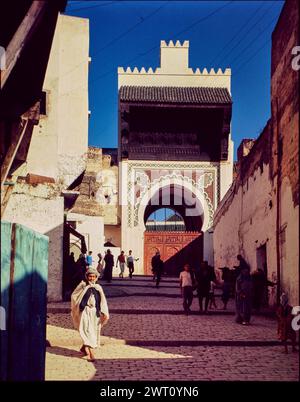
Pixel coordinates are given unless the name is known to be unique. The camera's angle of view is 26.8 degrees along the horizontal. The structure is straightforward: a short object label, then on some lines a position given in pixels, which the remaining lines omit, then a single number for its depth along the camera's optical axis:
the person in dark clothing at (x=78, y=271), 15.17
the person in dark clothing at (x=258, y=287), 12.65
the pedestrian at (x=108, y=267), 19.95
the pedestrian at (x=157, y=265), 18.36
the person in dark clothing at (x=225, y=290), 13.05
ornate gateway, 26.38
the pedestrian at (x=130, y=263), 23.03
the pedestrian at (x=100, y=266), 24.27
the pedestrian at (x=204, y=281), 12.39
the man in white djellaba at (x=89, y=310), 7.77
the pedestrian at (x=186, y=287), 11.92
